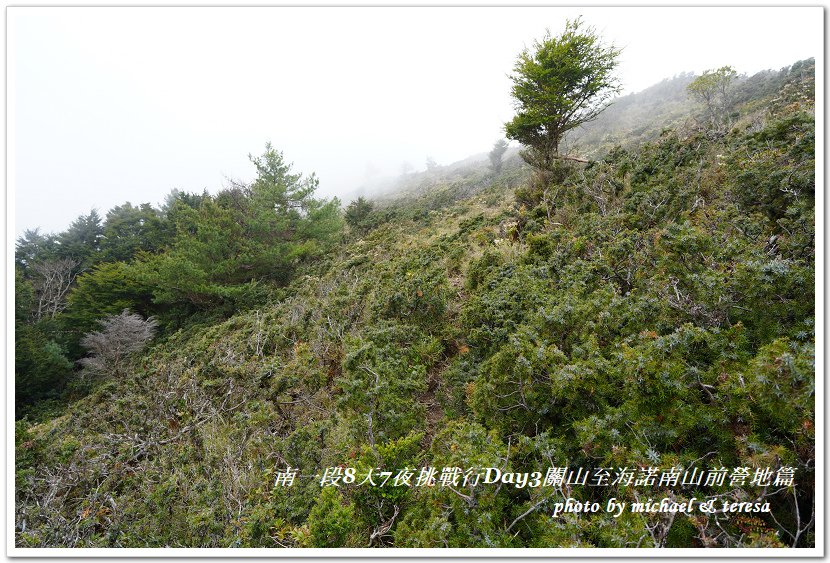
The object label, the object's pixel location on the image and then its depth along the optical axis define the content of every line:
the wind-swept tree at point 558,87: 7.97
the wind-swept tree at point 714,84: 17.25
